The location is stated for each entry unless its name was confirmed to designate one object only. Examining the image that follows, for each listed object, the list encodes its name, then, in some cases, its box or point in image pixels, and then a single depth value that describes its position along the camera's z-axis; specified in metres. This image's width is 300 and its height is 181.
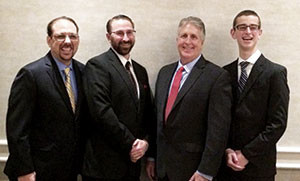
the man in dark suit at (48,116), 1.81
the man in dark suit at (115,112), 1.95
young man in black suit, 1.94
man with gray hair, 1.91
